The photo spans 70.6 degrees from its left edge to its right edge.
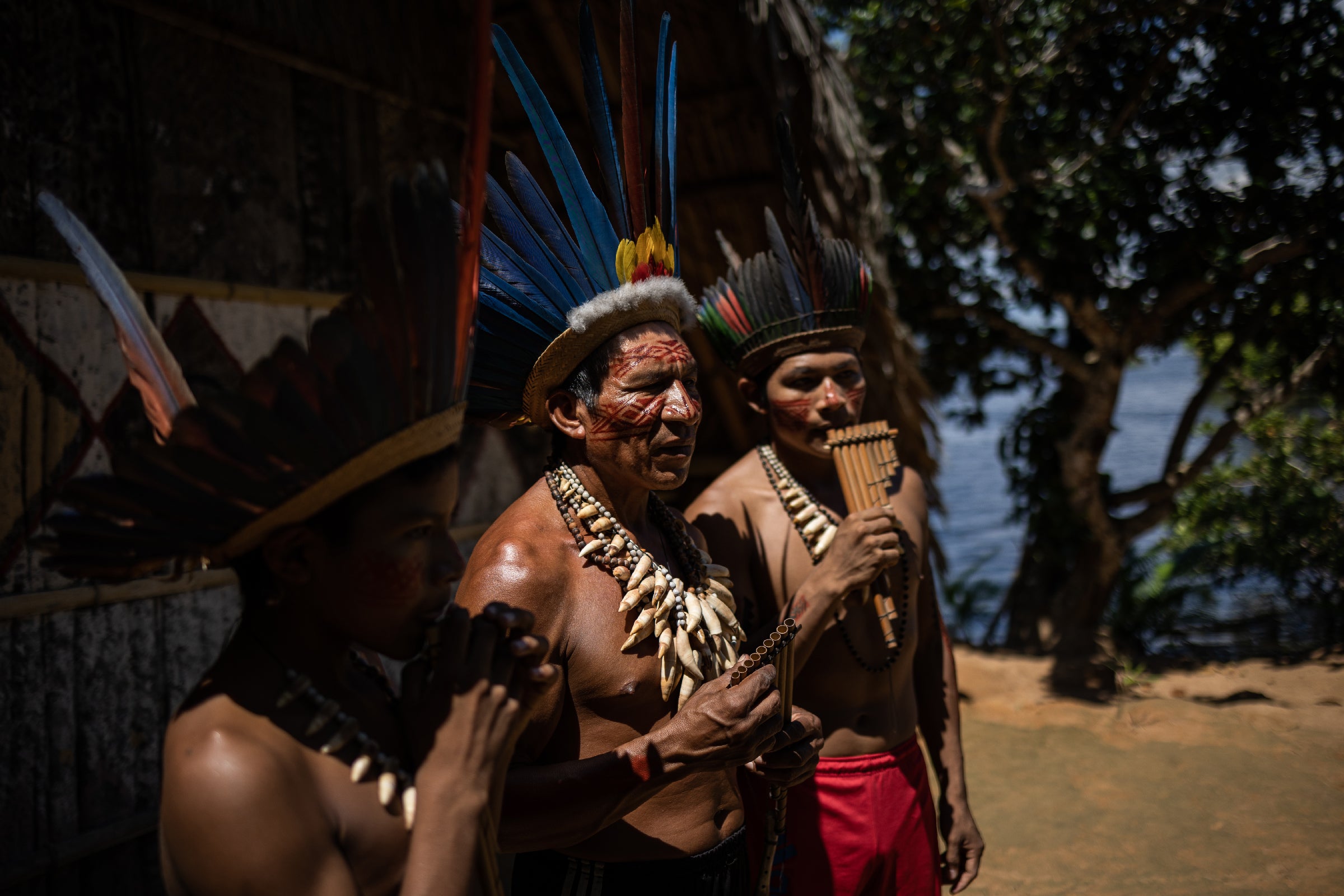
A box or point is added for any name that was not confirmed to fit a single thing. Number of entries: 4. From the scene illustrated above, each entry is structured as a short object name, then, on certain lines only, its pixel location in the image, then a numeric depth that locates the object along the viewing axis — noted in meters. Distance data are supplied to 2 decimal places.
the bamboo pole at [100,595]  3.00
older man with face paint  1.93
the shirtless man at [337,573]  1.16
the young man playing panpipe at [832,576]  2.64
